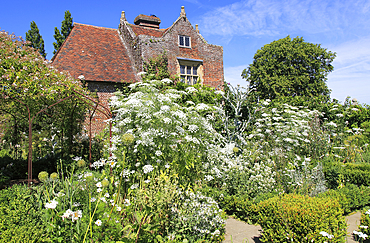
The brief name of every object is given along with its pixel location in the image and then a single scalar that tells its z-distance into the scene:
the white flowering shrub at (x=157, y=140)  3.70
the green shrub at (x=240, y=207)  4.45
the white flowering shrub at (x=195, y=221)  3.26
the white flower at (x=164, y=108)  3.75
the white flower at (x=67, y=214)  2.31
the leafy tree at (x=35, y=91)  6.28
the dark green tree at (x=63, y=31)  16.41
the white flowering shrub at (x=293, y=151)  5.04
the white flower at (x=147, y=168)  3.25
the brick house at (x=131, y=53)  12.79
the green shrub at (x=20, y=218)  2.40
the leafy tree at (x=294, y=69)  21.80
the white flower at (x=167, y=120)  3.62
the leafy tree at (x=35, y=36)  17.12
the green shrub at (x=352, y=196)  4.63
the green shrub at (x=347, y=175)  5.58
